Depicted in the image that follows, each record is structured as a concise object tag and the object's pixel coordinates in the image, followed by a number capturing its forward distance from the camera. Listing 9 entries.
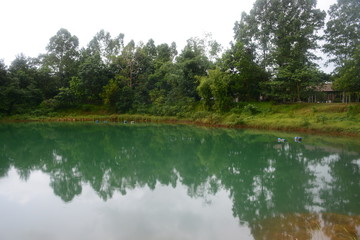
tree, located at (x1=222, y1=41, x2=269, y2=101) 24.20
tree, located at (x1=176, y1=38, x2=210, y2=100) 27.42
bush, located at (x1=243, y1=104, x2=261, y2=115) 22.39
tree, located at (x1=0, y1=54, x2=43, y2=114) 28.42
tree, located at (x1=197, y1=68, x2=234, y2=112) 23.67
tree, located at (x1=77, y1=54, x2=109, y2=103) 29.91
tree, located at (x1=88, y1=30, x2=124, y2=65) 35.01
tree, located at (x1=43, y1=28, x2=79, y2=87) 33.56
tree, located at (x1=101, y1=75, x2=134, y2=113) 30.00
